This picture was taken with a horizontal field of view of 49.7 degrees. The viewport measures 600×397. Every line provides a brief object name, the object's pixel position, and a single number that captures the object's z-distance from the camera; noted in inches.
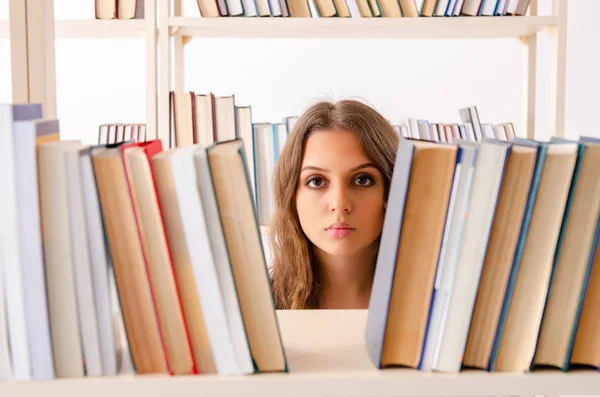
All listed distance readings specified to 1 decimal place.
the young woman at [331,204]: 52.4
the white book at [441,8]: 72.2
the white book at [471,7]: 72.3
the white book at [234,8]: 73.1
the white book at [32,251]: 21.9
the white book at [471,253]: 22.4
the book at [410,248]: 22.7
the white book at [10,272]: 21.9
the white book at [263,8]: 72.6
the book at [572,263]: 22.8
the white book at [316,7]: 73.2
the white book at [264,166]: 82.1
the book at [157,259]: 22.5
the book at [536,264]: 22.7
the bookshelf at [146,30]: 72.3
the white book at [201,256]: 22.2
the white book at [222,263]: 22.5
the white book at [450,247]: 22.5
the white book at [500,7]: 72.1
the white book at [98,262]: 22.3
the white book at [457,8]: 72.2
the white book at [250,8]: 72.6
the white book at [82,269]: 22.2
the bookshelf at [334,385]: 23.0
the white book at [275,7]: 72.5
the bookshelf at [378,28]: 71.1
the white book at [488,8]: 72.2
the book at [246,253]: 22.5
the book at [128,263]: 22.5
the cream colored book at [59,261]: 22.2
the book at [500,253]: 22.6
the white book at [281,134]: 82.4
